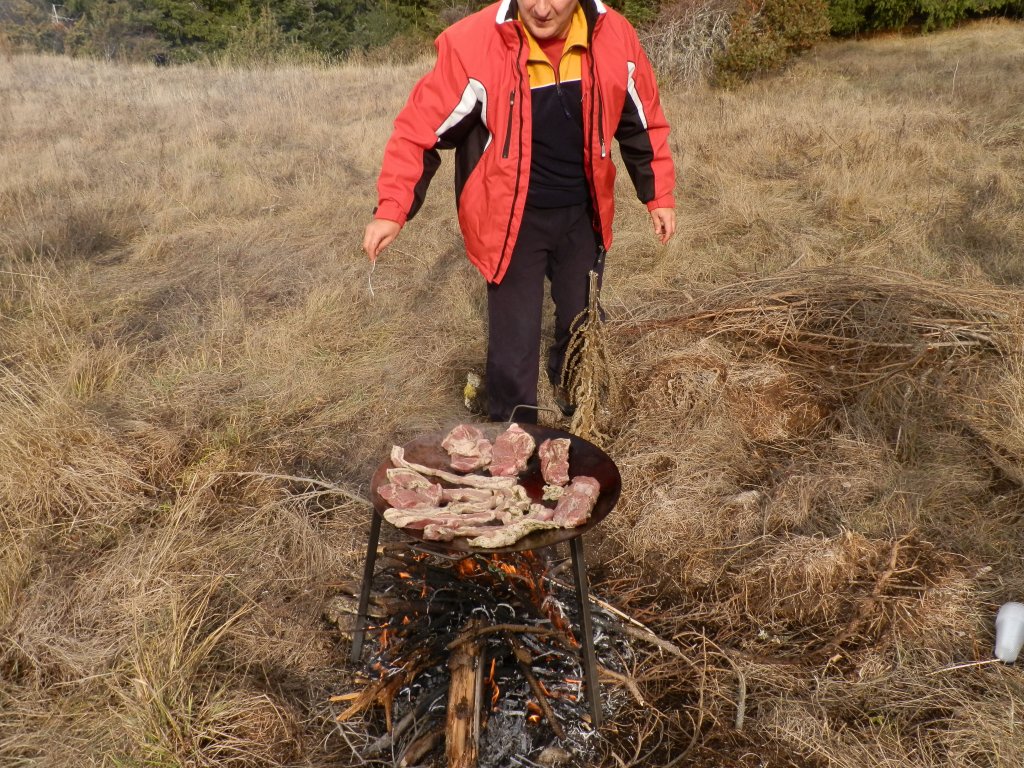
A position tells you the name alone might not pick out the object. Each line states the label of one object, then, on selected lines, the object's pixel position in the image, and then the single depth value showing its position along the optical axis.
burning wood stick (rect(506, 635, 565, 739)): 2.14
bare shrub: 10.60
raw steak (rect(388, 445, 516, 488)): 2.10
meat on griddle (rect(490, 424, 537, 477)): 2.18
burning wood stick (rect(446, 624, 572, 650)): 2.14
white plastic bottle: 2.27
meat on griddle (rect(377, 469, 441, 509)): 2.04
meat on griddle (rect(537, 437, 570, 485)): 2.11
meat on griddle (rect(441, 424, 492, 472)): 2.22
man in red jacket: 2.73
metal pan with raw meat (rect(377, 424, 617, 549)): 1.91
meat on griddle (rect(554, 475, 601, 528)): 1.90
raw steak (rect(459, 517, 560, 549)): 1.85
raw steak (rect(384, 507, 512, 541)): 1.96
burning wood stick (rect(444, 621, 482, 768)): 1.97
